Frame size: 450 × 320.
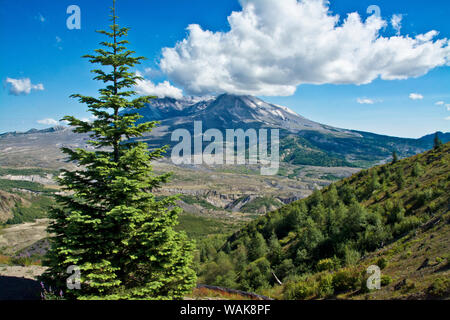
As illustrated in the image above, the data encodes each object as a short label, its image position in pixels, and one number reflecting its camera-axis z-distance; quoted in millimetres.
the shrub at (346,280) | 15930
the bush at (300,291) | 17328
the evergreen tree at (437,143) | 54875
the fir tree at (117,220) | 10688
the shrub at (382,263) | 18094
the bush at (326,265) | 23872
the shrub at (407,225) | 24359
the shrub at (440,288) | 11008
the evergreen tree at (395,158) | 56259
